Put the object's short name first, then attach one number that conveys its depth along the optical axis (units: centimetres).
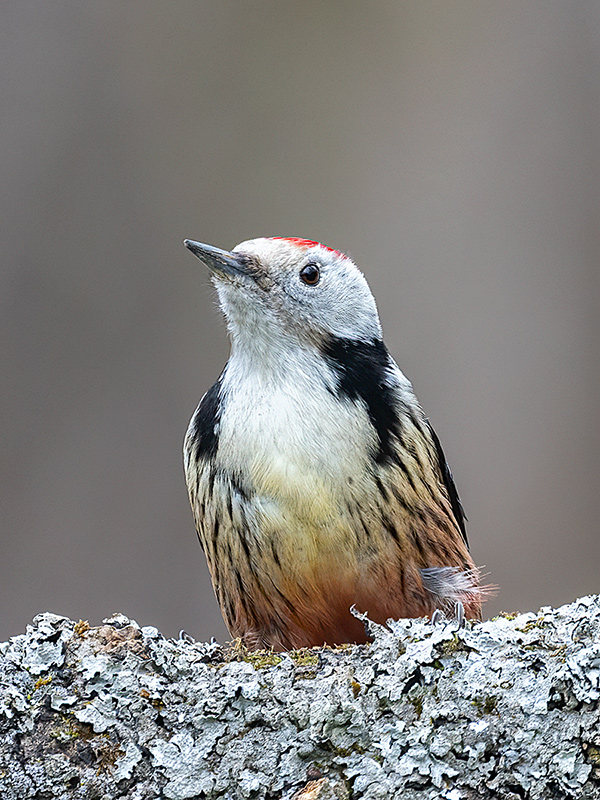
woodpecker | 395
